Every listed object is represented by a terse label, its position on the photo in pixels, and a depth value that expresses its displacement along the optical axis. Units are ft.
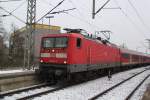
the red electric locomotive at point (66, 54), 55.01
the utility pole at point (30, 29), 74.33
